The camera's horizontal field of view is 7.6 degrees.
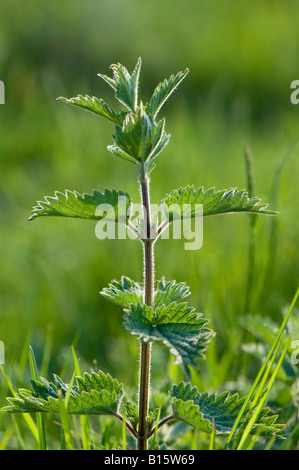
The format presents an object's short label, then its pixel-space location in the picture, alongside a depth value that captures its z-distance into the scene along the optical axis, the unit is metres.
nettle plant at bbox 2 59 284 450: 1.24
